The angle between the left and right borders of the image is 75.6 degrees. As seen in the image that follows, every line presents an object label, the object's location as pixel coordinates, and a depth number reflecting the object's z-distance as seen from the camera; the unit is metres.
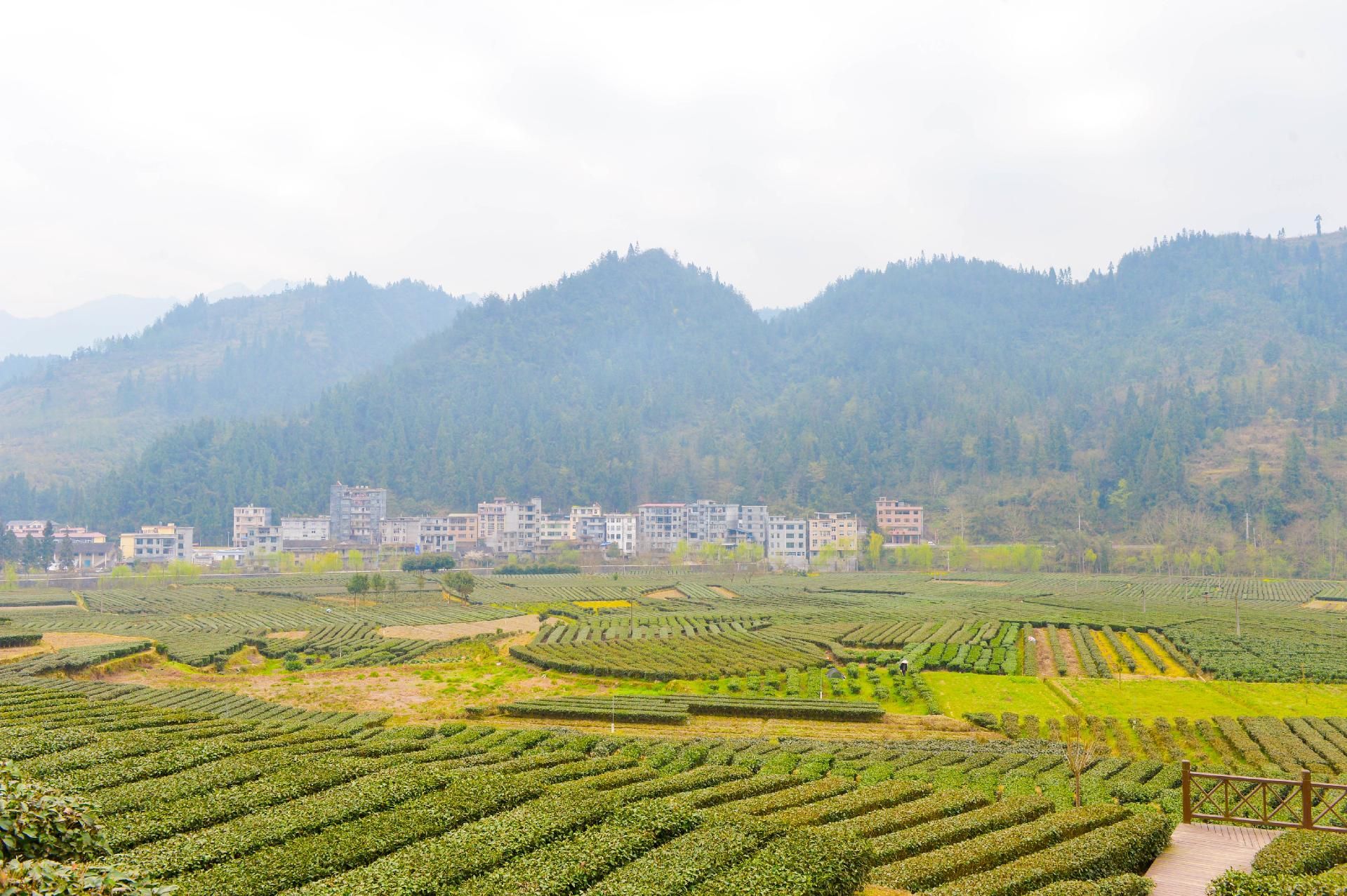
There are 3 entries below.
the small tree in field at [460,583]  90.69
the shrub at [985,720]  39.44
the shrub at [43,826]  9.65
